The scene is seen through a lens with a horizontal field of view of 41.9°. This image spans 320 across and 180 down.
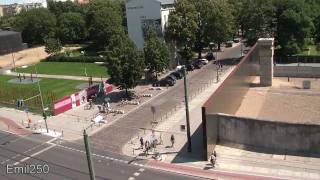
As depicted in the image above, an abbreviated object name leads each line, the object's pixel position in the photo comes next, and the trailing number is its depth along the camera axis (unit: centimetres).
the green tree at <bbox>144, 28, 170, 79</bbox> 6750
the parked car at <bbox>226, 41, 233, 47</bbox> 9816
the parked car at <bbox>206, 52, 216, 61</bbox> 8556
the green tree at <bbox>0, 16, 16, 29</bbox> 14245
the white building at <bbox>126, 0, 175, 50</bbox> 8044
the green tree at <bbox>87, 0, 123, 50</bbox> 10395
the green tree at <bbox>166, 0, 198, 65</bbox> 7788
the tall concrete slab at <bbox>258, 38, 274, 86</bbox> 6034
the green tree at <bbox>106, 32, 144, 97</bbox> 6000
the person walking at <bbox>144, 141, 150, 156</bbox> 4202
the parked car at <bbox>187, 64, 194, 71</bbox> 7679
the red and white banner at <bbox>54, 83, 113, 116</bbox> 5784
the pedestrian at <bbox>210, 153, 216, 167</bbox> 3692
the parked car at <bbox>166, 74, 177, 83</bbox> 6836
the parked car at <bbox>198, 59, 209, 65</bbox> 8112
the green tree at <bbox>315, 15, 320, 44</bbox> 8001
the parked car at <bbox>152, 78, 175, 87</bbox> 6725
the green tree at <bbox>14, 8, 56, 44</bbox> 12731
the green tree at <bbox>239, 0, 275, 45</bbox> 7794
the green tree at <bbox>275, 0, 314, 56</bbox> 7481
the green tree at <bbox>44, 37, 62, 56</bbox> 10369
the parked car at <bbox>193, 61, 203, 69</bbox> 7825
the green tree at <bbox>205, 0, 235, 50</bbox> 8194
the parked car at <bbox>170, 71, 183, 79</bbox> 7129
